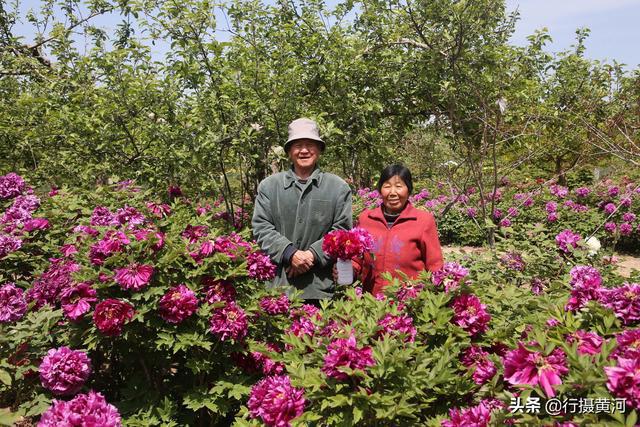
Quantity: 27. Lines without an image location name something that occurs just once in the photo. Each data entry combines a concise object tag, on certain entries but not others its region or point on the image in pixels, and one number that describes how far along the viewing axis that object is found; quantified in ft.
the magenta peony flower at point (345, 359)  5.14
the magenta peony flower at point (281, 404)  5.56
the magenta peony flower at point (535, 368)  4.15
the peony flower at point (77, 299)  6.81
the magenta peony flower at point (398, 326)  5.83
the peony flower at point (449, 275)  6.55
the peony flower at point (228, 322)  6.96
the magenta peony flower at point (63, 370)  6.53
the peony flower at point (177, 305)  6.80
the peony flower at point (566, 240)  10.20
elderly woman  9.37
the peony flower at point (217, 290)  7.29
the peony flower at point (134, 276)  6.69
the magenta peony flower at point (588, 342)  4.45
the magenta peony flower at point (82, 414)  5.03
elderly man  9.45
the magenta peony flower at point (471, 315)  6.15
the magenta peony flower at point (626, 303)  4.91
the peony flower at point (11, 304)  7.42
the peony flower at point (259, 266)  7.91
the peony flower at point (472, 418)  4.67
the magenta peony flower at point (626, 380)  3.71
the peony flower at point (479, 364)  5.26
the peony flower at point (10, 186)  11.21
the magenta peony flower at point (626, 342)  4.16
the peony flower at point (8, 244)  8.68
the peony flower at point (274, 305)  7.98
